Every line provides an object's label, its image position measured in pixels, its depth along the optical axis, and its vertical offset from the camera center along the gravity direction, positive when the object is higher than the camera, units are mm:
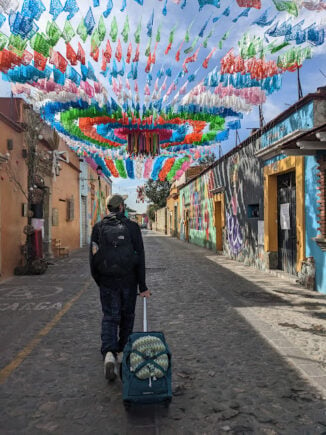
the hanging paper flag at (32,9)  5891 +3444
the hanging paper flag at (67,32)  6684 +3461
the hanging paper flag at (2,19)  6316 +3509
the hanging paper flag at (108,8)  6059 +3521
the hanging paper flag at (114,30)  6742 +3538
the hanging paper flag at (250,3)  5688 +3309
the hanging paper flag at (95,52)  7089 +3354
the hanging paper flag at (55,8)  6016 +3505
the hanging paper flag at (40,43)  6984 +3408
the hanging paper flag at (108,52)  7500 +3470
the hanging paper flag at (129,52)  7534 +3466
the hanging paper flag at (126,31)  6766 +3516
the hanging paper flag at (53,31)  6695 +3468
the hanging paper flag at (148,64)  7862 +3406
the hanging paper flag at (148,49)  7426 +3494
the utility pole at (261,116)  14523 +4133
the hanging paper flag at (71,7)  5983 +3497
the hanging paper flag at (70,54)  7375 +3392
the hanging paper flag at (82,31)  6590 +3421
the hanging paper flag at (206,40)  7094 +3505
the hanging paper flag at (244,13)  6098 +3391
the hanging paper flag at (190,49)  7344 +3459
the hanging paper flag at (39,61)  7598 +3373
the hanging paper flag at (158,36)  7037 +3549
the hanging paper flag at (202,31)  6864 +3505
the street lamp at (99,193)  26839 +2651
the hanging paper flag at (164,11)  6102 +3471
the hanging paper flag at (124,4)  6040 +3549
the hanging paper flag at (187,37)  7138 +3545
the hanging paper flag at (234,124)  12882 +3343
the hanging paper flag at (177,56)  7742 +3471
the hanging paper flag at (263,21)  6207 +3336
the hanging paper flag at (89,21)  6457 +3538
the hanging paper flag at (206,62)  8002 +3463
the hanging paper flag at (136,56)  7630 +3467
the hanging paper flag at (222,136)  14461 +3359
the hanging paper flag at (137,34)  6885 +3507
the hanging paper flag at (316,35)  6363 +3146
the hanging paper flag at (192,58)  7943 +3510
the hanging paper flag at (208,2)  5586 +3289
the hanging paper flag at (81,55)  7555 +3431
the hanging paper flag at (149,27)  6608 +3484
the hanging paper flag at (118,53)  7543 +3470
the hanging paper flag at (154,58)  7727 +3454
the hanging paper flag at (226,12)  6134 +3436
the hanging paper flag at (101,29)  6730 +3535
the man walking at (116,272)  3658 -488
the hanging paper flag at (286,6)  5719 +3279
